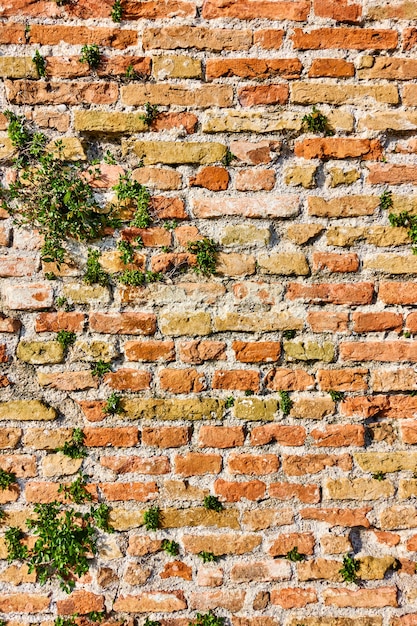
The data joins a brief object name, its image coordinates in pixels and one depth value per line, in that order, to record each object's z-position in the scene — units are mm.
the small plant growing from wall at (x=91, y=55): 1772
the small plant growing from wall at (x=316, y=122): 1803
